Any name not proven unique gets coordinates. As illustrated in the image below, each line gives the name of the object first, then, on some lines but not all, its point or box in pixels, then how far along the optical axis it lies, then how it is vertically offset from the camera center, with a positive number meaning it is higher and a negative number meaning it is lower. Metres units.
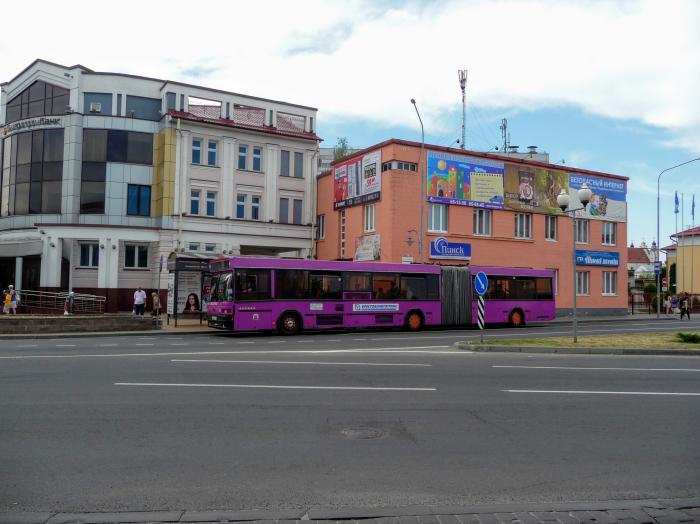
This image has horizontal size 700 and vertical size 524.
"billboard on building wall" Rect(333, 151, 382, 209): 36.91 +7.09
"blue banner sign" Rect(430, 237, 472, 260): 36.72 +2.82
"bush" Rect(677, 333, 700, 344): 19.61 -1.21
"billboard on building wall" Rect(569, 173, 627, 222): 43.31 +7.25
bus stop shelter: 27.67 +0.38
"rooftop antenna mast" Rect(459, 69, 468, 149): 48.25 +15.92
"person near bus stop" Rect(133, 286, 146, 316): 31.80 -0.44
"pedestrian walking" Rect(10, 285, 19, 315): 31.17 -0.45
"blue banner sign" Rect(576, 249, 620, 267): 43.25 +2.83
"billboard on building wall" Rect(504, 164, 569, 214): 40.06 +7.23
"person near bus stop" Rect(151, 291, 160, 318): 29.16 -0.55
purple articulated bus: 24.05 +0.01
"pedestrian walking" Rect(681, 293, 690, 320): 40.46 -0.37
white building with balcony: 37.62 +7.00
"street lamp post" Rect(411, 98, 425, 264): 33.44 +5.33
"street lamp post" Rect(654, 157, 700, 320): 41.72 +3.79
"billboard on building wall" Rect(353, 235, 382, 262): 36.56 +2.83
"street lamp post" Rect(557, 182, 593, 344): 19.14 +3.09
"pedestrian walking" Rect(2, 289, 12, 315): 31.28 -0.57
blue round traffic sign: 20.58 +0.45
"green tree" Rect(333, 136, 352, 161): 67.94 +15.99
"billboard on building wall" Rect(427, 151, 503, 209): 36.97 +7.07
